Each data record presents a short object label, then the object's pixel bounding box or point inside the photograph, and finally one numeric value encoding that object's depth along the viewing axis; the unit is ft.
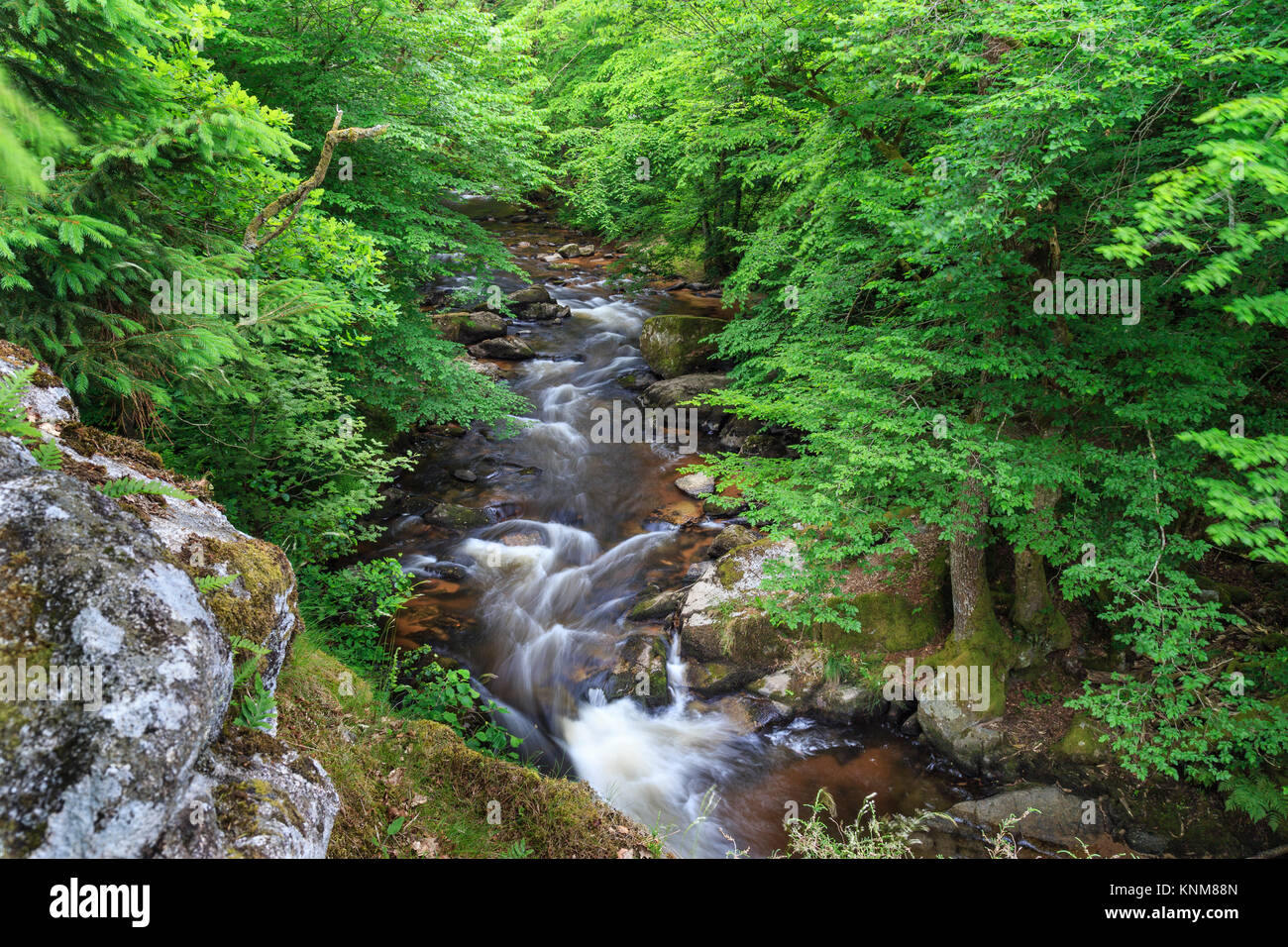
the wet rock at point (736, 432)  44.36
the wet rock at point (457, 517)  36.52
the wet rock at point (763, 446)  41.50
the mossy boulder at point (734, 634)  27.58
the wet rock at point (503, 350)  54.19
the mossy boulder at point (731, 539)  33.12
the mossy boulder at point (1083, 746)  22.58
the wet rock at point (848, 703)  25.96
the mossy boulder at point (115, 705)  6.40
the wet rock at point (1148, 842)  20.35
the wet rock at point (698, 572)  32.14
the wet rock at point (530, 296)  61.11
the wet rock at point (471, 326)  53.52
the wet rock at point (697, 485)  39.68
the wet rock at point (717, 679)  27.32
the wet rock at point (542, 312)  60.59
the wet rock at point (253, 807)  7.32
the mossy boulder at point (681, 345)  50.44
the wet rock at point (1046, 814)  21.17
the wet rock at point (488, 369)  49.73
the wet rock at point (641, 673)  27.07
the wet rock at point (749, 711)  26.08
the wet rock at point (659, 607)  30.22
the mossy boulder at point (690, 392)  47.09
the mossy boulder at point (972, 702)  23.56
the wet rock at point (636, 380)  51.45
